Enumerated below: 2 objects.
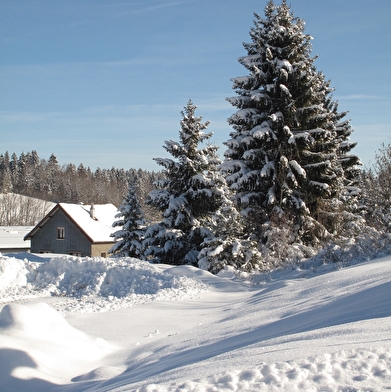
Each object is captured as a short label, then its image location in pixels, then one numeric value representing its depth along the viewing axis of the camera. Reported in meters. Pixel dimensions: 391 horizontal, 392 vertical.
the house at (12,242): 49.47
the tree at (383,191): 17.73
